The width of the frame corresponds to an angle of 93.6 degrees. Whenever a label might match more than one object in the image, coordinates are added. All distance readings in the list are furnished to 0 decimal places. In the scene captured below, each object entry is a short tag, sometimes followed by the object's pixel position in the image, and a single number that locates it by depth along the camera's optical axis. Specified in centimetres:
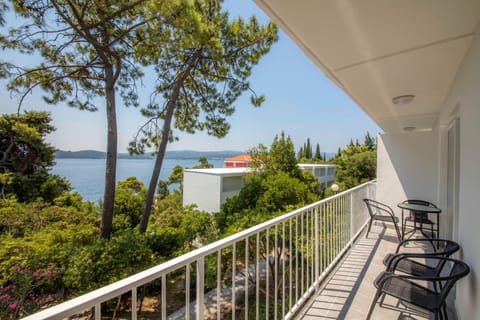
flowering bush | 374
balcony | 93
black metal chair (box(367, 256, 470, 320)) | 156
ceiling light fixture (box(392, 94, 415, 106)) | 294
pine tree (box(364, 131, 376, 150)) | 2768
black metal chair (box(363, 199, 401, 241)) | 396
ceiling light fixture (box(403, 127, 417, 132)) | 521
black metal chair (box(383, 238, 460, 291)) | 183
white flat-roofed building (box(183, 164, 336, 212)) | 1521
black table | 366
